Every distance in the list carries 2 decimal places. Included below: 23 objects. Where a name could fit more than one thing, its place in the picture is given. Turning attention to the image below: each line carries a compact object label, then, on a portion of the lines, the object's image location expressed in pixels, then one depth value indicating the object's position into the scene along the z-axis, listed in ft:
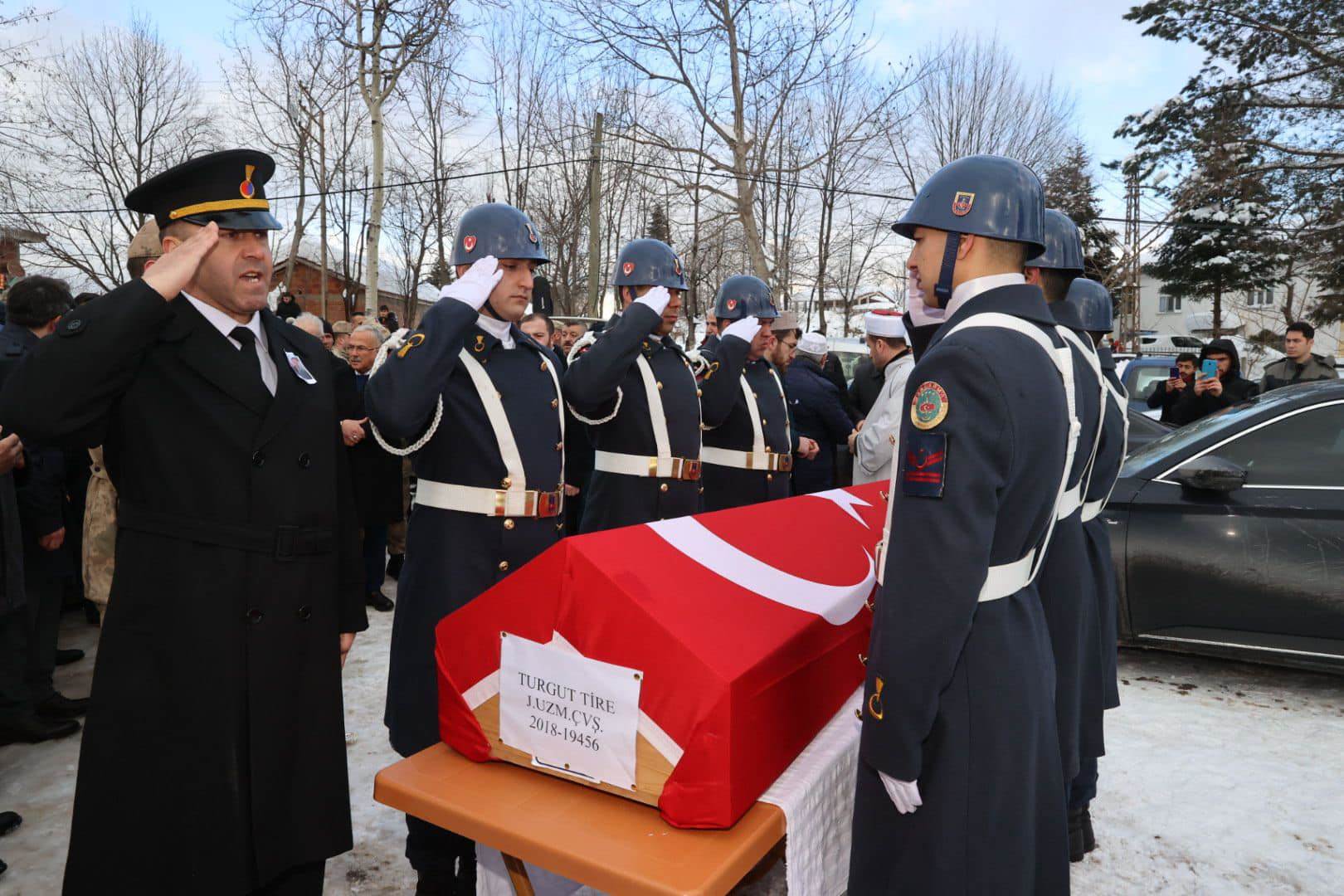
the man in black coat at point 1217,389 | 26.18
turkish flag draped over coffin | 5.68
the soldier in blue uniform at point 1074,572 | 7.33
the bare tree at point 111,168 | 85.46
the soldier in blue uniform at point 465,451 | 8.64
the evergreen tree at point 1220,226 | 53.21
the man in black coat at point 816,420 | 23.16
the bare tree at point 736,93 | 64.28
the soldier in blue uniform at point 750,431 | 16.75
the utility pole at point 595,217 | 65.87
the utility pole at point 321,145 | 81.35
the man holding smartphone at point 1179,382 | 30.01
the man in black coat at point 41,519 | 13.03
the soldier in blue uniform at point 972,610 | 5.51
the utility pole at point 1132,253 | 50.78
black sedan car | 14.73
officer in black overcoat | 6.44
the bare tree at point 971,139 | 78.59
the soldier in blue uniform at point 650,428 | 13.51
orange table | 5.31
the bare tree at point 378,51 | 54.95
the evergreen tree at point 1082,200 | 84.58
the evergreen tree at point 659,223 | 93.79
